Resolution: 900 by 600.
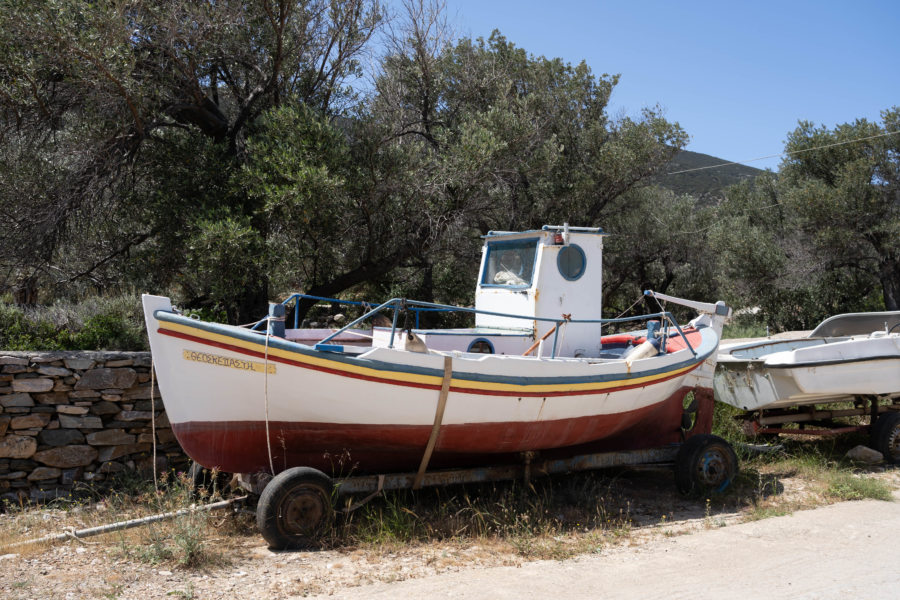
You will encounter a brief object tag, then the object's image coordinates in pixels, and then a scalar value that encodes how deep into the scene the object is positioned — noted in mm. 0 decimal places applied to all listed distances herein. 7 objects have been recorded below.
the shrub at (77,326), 6738
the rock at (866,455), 8117
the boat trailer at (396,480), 4934
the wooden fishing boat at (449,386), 5082
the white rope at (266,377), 5001
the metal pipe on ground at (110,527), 4895
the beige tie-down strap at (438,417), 5453
